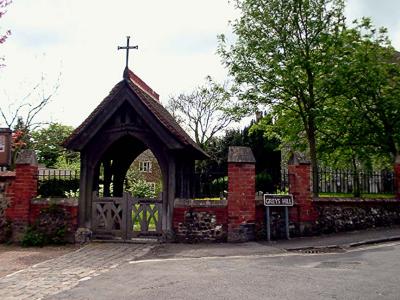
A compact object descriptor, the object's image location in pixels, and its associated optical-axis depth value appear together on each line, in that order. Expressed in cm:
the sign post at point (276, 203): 1140
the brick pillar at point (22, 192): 1148
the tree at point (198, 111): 4031
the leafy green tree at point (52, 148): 4800
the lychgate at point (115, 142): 1135
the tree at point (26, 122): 2438
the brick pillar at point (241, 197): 1109
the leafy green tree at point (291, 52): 1510
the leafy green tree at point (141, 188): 2404
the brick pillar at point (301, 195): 1199
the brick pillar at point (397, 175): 1489
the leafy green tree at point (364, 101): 1495
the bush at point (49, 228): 1115
